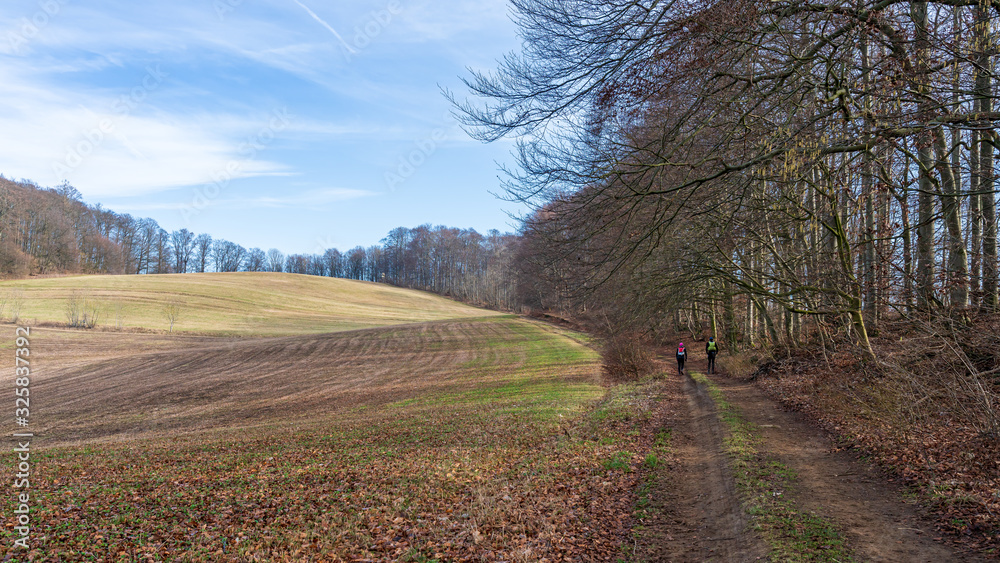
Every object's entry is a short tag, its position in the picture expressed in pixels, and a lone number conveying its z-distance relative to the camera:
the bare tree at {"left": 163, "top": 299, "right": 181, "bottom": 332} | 48.84
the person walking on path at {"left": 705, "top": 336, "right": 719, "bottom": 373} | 21.91
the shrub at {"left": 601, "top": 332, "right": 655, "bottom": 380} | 21.94
